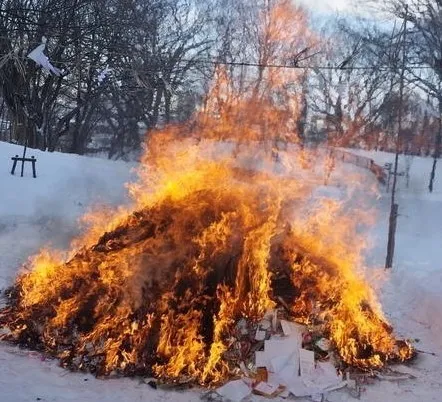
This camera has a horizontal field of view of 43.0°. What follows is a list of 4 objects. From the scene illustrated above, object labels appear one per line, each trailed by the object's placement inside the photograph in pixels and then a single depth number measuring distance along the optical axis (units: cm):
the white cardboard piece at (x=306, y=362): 567
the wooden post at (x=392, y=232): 1133
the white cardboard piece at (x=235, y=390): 518
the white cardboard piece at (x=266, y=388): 531
